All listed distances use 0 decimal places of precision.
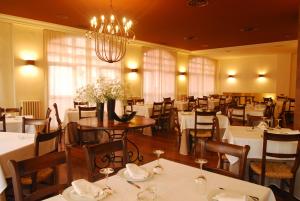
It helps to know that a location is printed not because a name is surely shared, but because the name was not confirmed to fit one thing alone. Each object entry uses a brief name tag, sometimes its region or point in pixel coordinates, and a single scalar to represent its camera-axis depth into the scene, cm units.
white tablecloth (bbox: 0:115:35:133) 417
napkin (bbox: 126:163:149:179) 178
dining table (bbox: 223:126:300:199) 308
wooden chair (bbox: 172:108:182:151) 541
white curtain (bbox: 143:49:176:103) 1046
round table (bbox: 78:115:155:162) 365
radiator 702
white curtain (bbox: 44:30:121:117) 744
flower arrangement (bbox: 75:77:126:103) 413
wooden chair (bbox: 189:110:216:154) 487
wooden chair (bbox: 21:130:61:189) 251
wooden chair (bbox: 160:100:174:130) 755
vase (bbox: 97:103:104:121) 425
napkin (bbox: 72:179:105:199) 145
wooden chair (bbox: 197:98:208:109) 914
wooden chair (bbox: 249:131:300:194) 279
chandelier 463
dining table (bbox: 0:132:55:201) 231
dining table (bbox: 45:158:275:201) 152
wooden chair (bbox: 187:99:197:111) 846
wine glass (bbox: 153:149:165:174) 192
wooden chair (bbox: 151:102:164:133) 724
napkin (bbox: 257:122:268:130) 372
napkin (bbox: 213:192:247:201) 142
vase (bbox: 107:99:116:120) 420
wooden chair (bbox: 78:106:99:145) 516
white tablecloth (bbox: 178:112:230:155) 519
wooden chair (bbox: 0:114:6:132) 371
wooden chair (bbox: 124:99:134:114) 755
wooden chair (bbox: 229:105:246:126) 579
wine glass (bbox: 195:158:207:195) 164
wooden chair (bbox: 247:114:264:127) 419
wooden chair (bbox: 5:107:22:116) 542
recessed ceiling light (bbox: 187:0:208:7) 486
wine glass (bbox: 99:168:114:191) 158
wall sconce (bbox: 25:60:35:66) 699
